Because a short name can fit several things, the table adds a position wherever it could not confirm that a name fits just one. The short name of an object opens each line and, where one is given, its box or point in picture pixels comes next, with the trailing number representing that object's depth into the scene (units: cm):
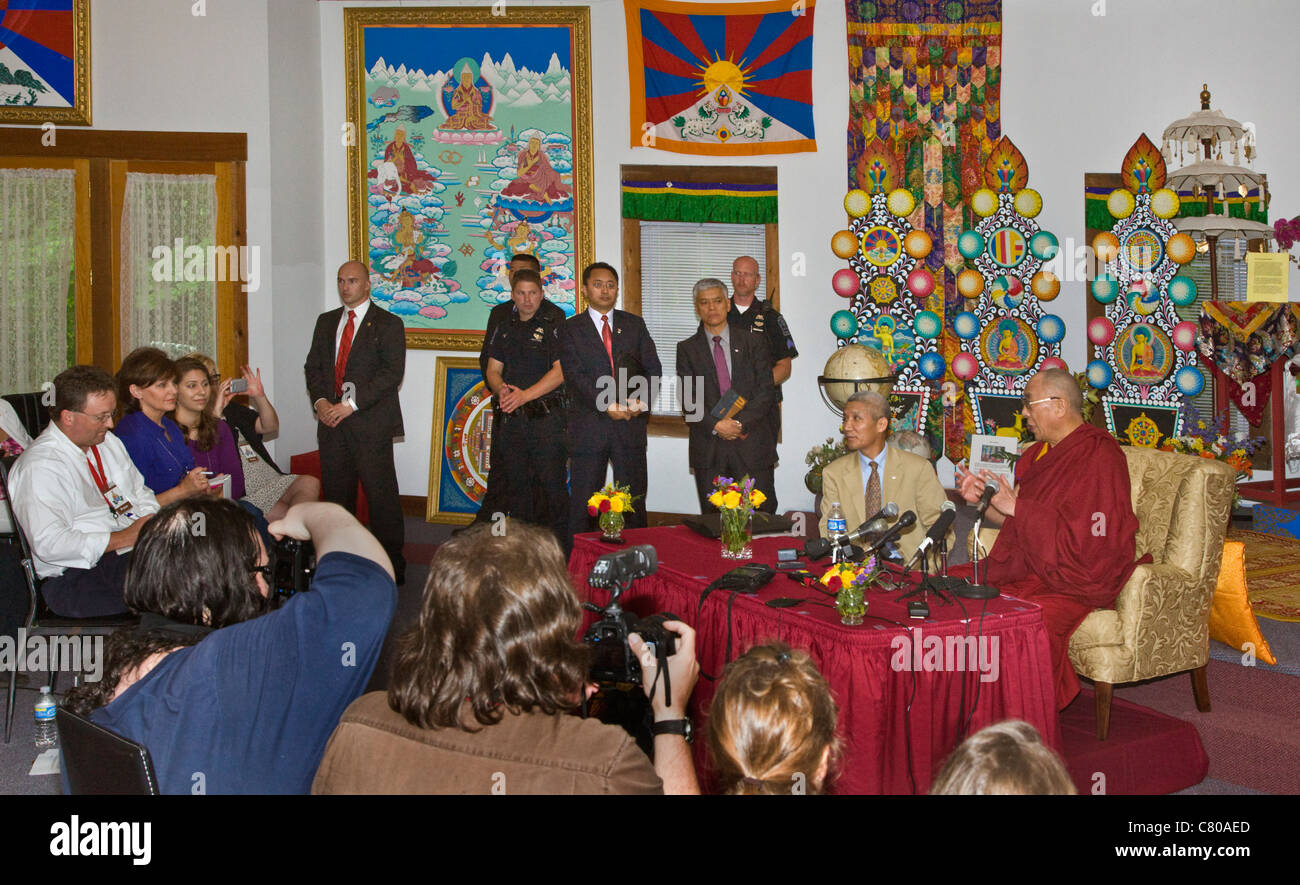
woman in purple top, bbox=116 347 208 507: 471
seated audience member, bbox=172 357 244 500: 492
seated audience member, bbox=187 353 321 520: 514
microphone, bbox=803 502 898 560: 346
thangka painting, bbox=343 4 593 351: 784
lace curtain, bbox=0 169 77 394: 749
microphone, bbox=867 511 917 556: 335
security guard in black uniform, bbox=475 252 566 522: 685
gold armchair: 398
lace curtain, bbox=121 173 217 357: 736
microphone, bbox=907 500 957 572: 325
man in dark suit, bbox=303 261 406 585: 649
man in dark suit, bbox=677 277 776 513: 610
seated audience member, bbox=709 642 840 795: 180
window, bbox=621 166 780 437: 779
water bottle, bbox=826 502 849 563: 339
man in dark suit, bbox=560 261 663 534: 615
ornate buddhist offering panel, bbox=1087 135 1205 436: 753
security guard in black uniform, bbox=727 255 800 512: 695
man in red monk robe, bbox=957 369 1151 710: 393
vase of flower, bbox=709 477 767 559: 410
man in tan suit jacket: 432
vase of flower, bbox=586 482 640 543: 444
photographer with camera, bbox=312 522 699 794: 164
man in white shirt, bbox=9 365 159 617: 402
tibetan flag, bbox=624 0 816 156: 764
